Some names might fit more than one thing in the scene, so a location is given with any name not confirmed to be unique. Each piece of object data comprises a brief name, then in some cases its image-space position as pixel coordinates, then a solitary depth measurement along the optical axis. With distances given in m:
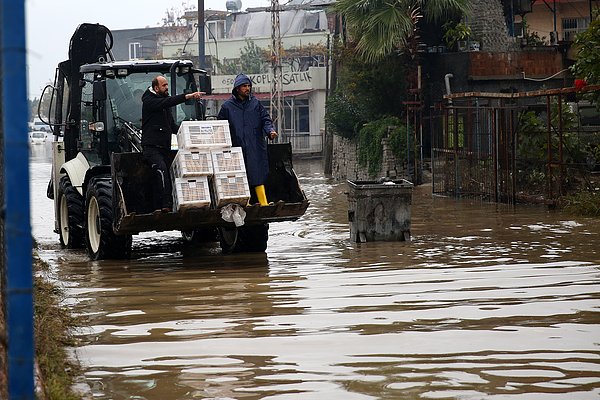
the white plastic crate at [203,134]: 12.53
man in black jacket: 13.05
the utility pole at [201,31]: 40.78
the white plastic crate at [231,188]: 12.63
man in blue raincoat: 13.32
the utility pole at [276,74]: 53.94
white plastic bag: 12.73
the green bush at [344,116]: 36.27
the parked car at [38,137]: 94.75
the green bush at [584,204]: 17.47
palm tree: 30.38
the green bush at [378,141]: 31.09
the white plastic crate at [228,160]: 12.62
